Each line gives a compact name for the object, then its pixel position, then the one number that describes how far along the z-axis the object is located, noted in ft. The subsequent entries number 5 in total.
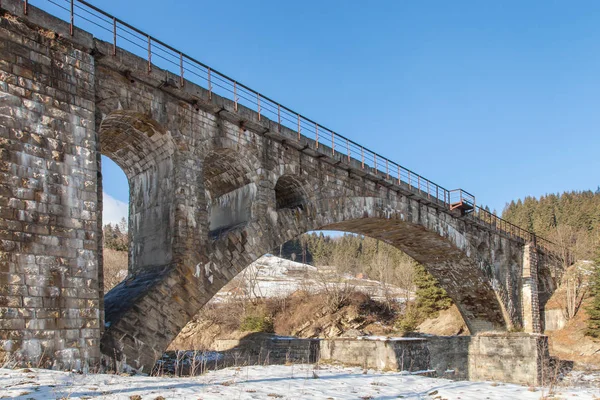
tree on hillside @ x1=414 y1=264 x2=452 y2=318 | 143.54
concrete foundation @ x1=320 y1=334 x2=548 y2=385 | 63.77
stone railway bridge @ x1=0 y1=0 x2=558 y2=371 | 35.42
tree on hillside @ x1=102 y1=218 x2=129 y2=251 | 209.26
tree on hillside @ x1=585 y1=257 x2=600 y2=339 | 114.93
